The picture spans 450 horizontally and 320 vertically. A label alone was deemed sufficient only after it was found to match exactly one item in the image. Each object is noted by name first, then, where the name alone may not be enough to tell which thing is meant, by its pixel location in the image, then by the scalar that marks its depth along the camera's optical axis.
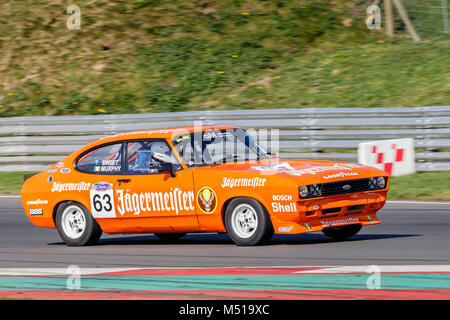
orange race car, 17.31
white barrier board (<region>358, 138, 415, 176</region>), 29.59
